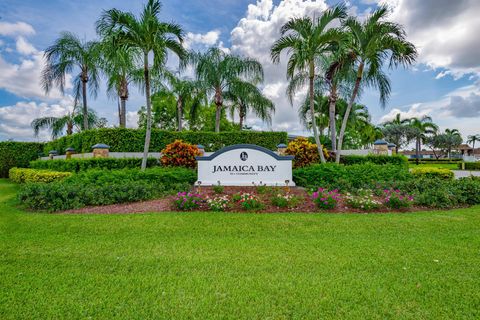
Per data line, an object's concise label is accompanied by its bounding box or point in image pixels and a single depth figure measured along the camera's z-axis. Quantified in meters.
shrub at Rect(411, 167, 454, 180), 11.69
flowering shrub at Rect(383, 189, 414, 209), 6.15
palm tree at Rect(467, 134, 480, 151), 64.31
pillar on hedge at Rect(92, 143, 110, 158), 11.43
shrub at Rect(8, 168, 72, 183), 9.83
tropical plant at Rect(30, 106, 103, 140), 22.81
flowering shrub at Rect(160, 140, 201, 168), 10.20
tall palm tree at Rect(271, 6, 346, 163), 9.51
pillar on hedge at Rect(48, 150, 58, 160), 16.94
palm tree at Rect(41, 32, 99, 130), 15.82
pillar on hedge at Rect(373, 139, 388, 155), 13.85
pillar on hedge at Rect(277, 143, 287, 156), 13.75
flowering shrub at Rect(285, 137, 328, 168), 10.84
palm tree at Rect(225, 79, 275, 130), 17.30
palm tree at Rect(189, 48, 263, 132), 16.31
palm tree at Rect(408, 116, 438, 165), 39.94
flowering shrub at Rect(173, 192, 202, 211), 6.02
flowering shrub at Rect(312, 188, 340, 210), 6.03
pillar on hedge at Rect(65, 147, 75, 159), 14.49
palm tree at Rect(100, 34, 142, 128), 8.71
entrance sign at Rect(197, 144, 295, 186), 8.22
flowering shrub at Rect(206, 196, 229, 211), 6.00
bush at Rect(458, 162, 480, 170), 23.27
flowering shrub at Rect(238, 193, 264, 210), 5.98
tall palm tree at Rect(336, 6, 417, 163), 9.40
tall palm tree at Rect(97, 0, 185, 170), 8.73
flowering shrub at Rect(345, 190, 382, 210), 6.12
